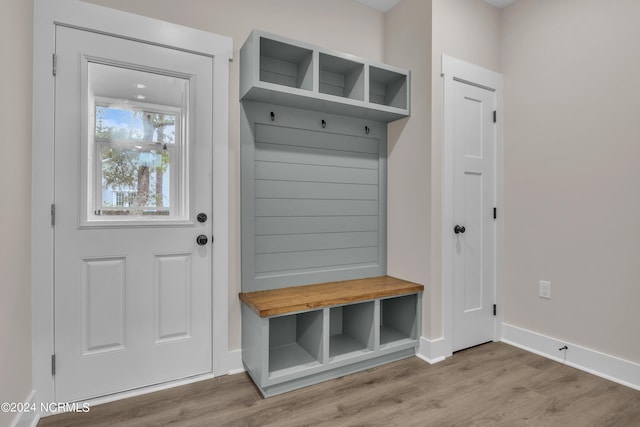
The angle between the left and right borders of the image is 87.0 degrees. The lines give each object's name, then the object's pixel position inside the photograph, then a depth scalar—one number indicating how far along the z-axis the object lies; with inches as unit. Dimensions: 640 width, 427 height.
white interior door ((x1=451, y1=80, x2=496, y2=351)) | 101.7
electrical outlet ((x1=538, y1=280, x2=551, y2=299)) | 99.5
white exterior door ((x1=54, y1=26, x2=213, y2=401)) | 71.3
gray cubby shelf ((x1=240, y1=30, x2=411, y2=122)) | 82.7
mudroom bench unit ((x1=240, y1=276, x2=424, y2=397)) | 78.7
